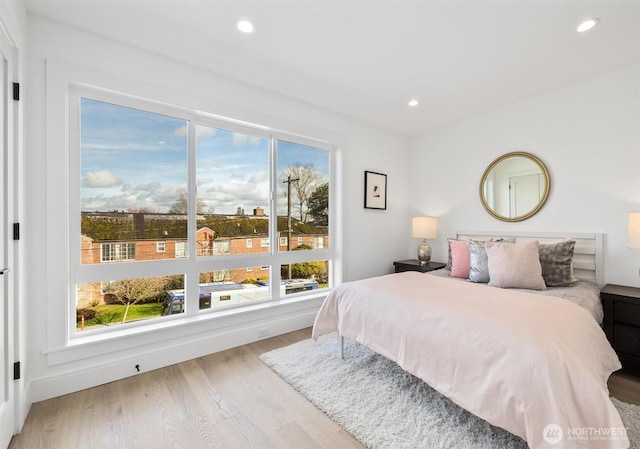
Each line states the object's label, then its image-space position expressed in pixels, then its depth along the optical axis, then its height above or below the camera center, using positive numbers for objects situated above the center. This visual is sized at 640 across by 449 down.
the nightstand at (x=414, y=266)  3.62 -0.56
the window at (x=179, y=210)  2.25 +0.10
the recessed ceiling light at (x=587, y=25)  1.98 +1.39
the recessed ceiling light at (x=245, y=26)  2.01 +1.39
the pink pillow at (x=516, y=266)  2.46 -0.38
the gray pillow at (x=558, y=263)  2.57 -0.36
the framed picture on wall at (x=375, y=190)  3.90 +0.44
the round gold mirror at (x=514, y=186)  3.12 +0.42
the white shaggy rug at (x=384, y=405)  1.58 -1.19
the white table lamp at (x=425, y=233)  3.82 -0.14
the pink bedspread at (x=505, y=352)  1.19 -0.68
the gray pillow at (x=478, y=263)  2.73 -0.39
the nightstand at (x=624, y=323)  2.21 -0.79
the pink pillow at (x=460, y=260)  2.98 -0.39
